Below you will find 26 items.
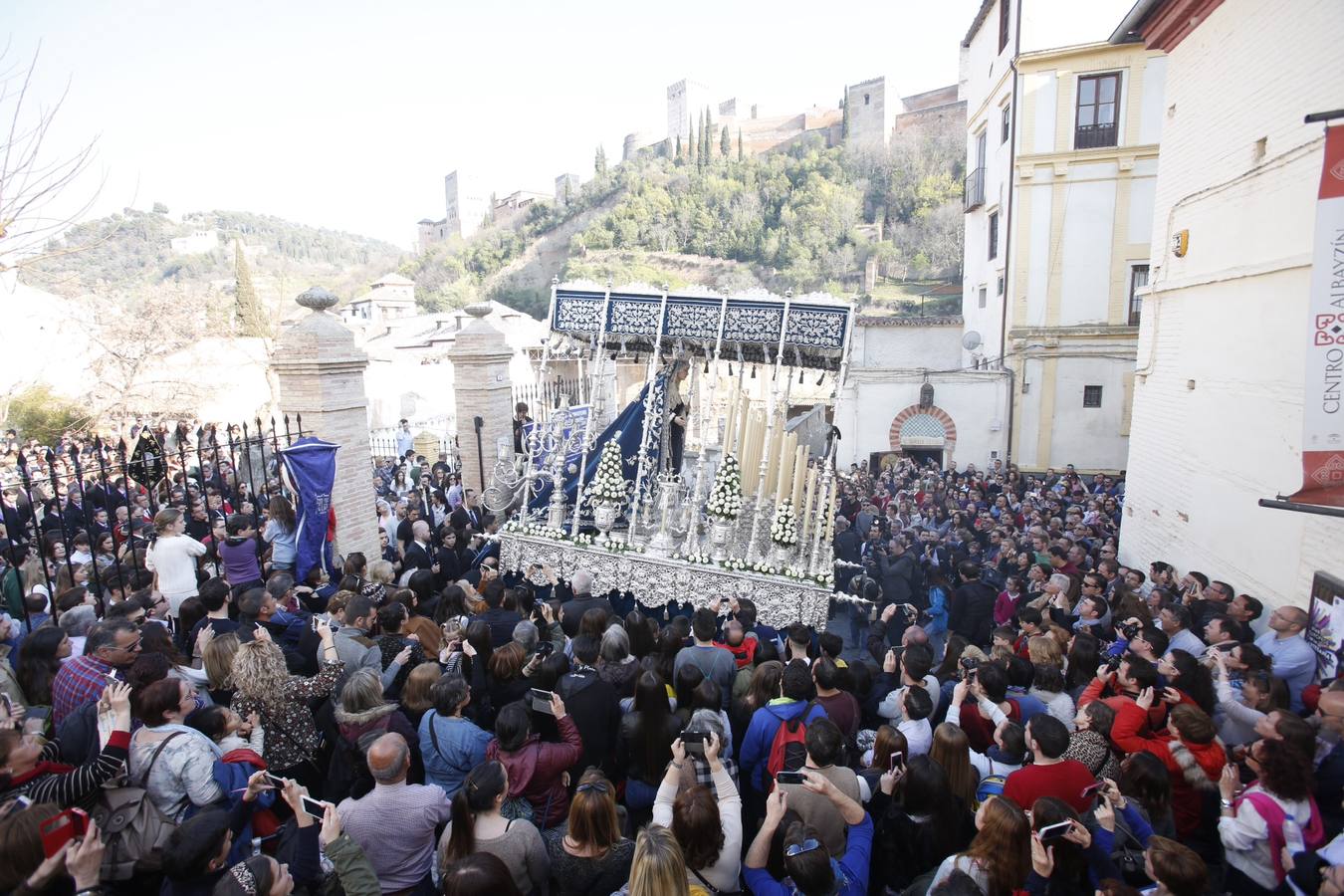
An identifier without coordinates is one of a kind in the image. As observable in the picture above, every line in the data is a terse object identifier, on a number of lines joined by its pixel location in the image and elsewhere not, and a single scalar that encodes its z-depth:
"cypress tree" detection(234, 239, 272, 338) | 33.66
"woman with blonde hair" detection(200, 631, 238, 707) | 4.29
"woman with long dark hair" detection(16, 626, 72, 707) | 4.41
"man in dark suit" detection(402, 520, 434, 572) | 7.73
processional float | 8.97
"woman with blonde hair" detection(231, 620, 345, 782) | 4.02
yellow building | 17.33
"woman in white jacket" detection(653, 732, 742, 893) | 3.10
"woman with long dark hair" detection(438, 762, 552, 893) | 3.21
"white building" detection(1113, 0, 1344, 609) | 6.90
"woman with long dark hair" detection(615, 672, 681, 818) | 4.16
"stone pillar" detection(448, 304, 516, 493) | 11.39
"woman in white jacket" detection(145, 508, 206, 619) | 6.32
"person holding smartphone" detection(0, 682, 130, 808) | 3.09
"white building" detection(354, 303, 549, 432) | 26.91
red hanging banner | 5.07
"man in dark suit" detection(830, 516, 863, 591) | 10.91
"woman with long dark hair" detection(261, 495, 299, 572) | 7.52
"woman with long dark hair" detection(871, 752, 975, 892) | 3.43
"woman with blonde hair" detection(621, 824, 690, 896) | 2.64
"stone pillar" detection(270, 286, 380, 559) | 8.23
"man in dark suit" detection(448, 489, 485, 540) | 9.52
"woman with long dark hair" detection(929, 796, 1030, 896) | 2.93
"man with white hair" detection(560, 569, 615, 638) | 6.29
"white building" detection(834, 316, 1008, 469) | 18.94
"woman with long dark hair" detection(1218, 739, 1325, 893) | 3.35
